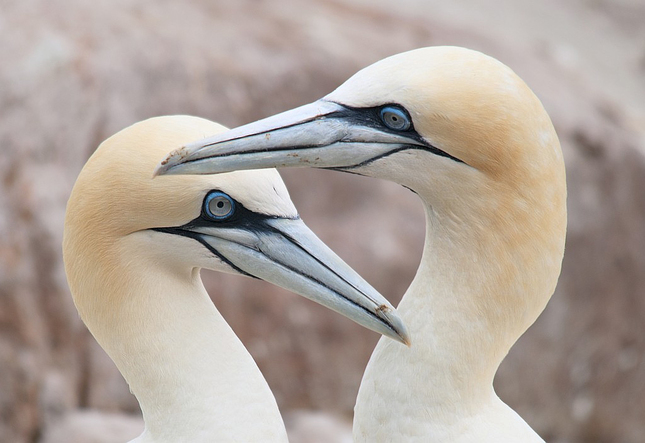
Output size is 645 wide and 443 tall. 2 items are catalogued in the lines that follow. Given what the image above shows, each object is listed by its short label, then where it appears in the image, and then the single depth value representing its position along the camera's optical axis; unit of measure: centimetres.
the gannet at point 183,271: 484
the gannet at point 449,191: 454
